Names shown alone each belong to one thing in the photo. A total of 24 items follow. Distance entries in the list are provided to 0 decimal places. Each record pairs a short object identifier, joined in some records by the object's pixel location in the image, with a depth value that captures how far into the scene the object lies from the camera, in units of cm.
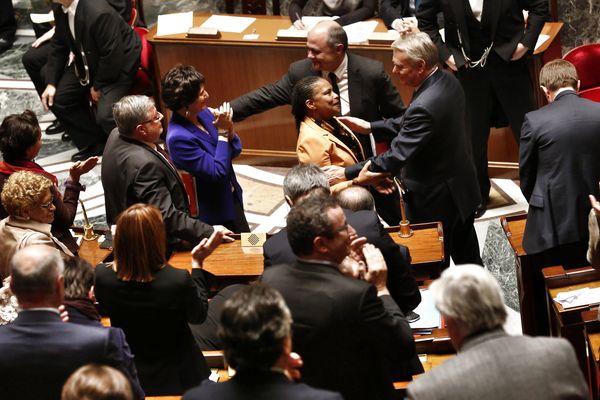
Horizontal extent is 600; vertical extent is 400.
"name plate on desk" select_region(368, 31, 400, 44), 1459
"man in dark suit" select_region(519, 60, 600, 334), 975
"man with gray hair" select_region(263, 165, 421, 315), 798
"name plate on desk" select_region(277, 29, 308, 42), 1504
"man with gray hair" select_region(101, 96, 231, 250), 1013
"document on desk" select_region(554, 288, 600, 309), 879
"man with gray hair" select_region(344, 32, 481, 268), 1038
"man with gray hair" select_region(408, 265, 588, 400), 570
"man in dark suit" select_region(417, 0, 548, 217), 1283
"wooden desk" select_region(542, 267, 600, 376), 870
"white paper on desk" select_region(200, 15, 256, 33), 1603
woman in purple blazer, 1063
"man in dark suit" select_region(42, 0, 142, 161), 1520
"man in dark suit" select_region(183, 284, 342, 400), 579
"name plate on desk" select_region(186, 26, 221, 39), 1561
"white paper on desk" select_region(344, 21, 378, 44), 1487
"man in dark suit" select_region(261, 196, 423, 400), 671
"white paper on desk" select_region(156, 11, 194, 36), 1602
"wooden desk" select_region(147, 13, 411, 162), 1547
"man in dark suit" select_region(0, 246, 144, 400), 678
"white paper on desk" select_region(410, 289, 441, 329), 895
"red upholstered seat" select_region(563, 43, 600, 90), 1312
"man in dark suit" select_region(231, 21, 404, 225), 1146
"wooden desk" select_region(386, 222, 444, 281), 993
